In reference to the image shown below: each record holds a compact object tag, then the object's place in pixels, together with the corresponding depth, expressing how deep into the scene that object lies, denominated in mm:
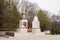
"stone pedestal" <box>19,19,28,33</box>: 20531
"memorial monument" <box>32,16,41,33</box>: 20875
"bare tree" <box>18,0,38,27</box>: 35175
